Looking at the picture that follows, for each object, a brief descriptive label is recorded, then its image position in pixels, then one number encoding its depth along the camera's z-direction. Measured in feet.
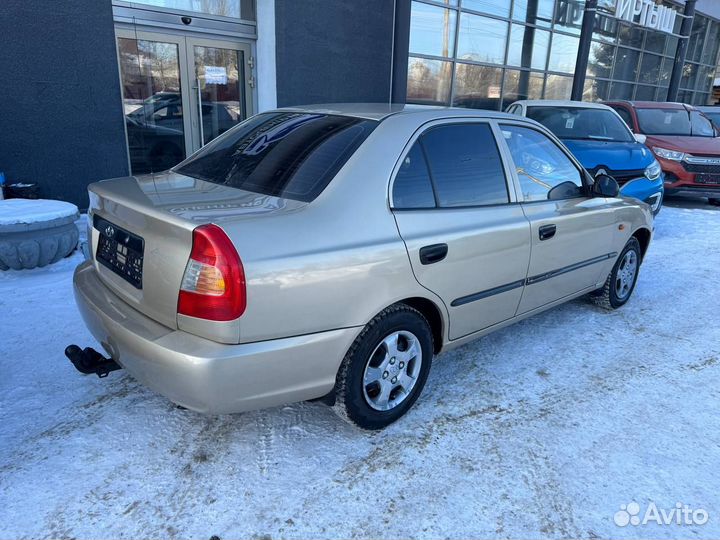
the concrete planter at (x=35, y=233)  14.82
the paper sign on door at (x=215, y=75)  25.95
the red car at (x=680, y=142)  29.04
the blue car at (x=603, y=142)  22.26
